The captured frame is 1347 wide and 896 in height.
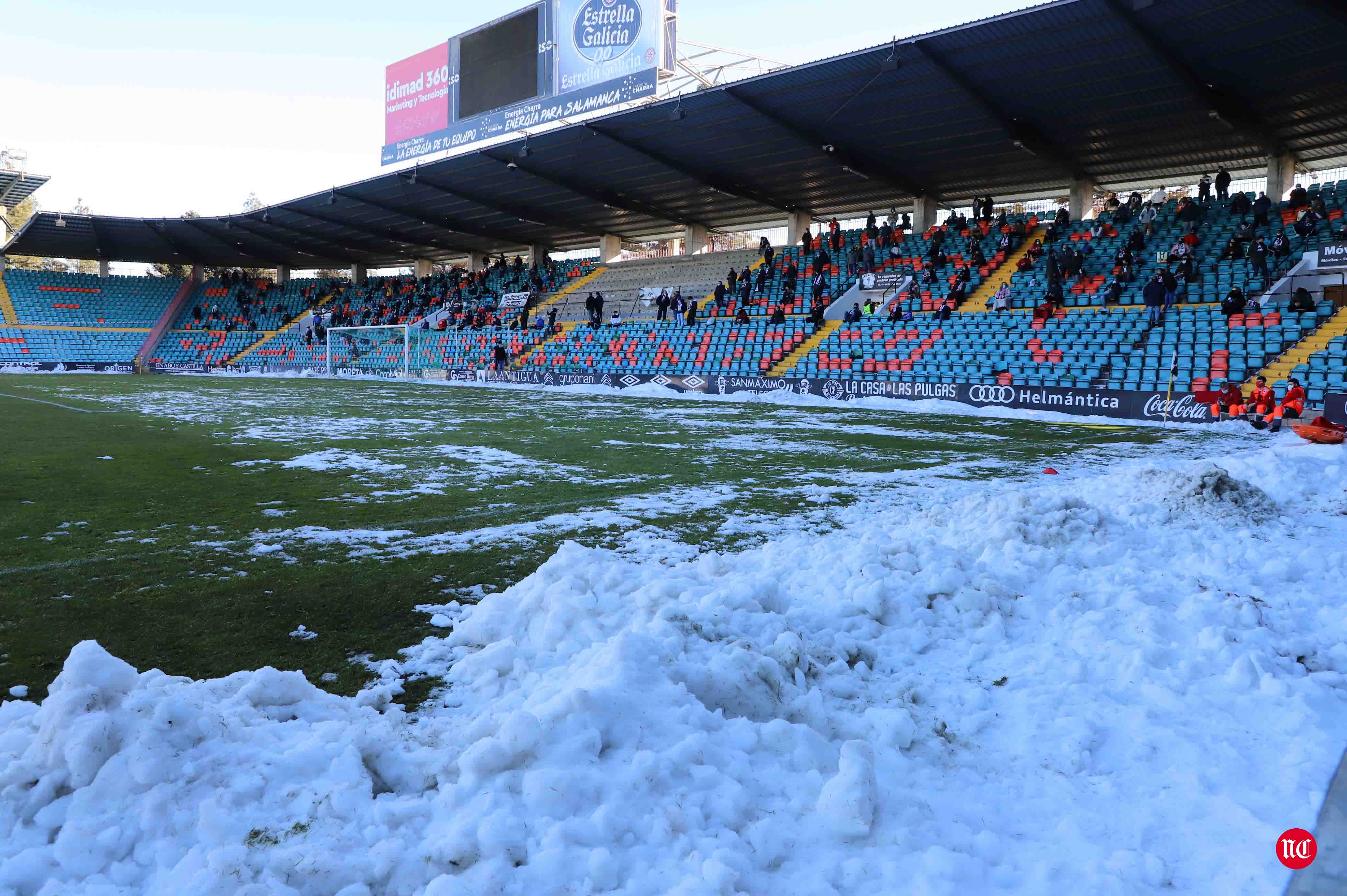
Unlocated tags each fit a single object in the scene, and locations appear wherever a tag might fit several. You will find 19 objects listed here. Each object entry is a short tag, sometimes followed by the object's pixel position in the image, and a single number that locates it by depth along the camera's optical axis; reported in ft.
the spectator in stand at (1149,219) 78.74
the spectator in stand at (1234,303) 61.46
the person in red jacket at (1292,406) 46.24
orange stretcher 37.11
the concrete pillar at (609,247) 142.10
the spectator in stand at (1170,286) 64.75
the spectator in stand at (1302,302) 59.11
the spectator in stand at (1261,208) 71.92
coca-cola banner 52.39
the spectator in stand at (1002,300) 76.28
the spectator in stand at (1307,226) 68.03
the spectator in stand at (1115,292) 69.56
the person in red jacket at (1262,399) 46.70
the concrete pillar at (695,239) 130.82
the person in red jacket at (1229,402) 49.24
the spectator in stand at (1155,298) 63.10
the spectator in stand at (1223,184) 76.48
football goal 126.62
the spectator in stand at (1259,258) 64.85
